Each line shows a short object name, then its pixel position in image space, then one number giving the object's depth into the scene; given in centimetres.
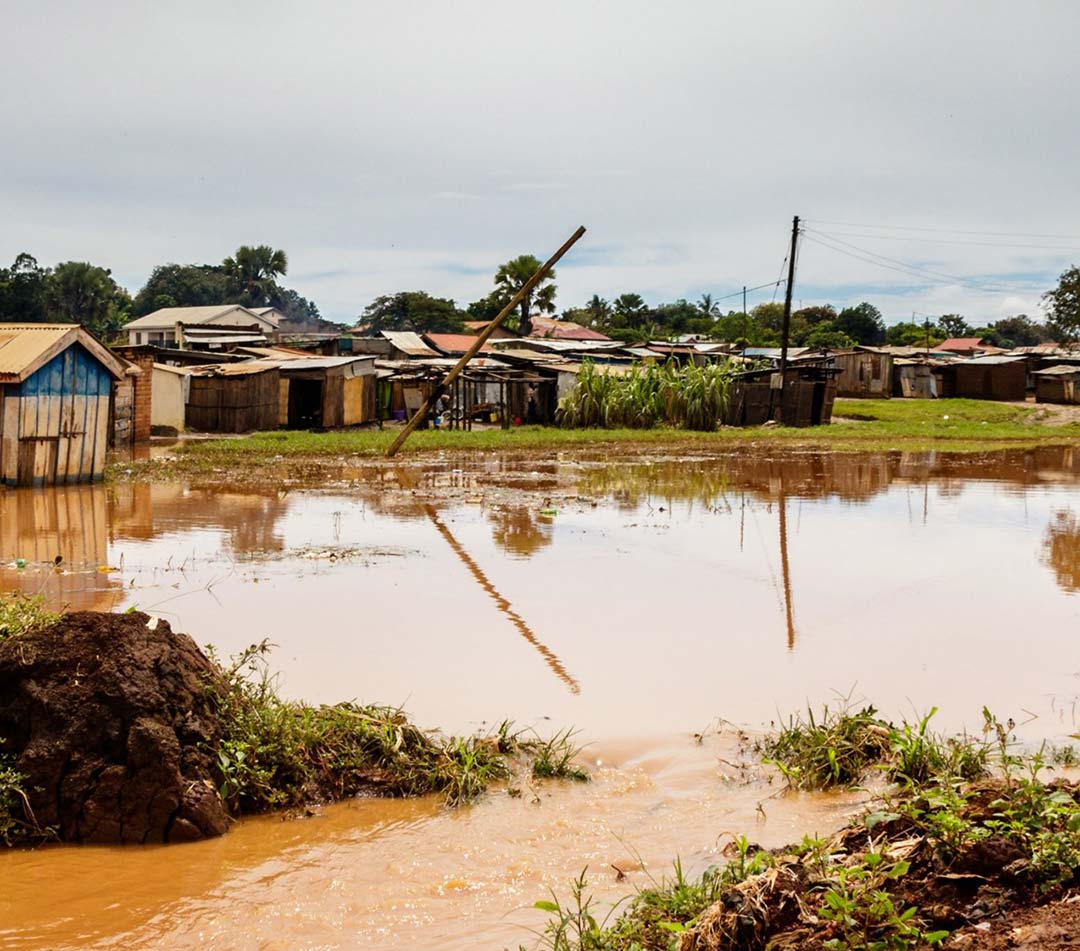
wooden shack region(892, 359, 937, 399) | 5184
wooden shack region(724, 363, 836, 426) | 3494
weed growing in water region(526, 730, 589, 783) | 558
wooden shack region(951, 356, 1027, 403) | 5031
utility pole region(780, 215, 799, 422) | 3534
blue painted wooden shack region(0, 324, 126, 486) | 1581
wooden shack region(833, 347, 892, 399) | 5159
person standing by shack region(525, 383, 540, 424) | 3516
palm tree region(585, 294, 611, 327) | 8438
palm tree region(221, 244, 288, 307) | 9044
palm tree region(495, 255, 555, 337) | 6331
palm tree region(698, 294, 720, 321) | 9234
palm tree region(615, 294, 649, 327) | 8619
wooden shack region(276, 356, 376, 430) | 3108
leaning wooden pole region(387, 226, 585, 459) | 2194
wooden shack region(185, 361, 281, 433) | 2927
